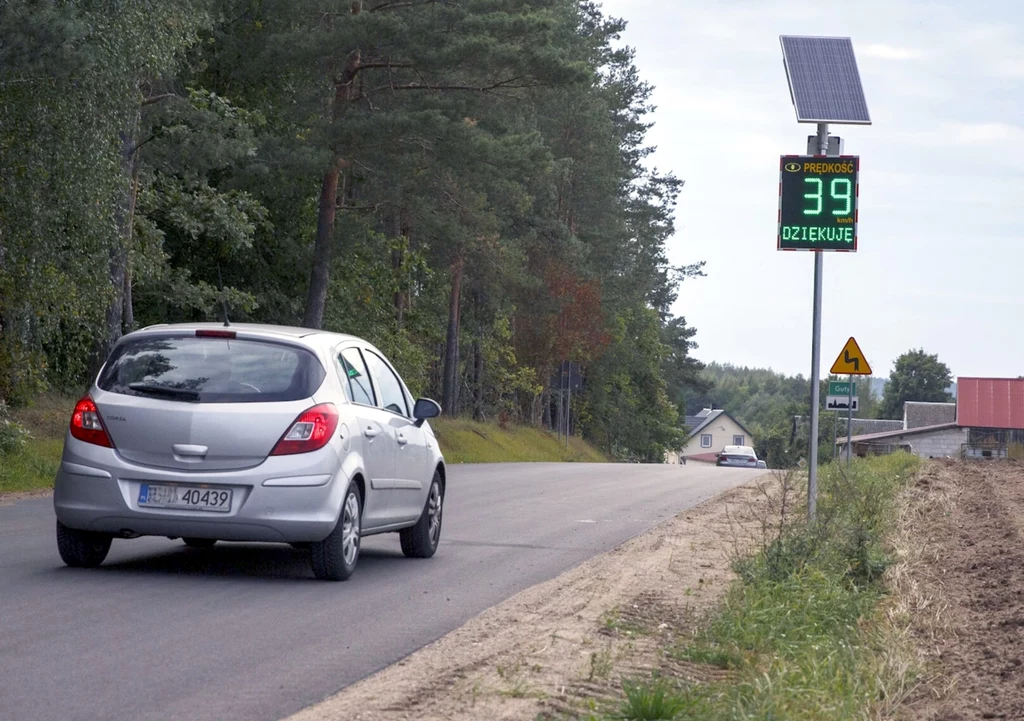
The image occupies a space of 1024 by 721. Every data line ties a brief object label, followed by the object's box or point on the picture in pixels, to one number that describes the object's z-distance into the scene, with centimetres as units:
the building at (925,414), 11944
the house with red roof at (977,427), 8200
